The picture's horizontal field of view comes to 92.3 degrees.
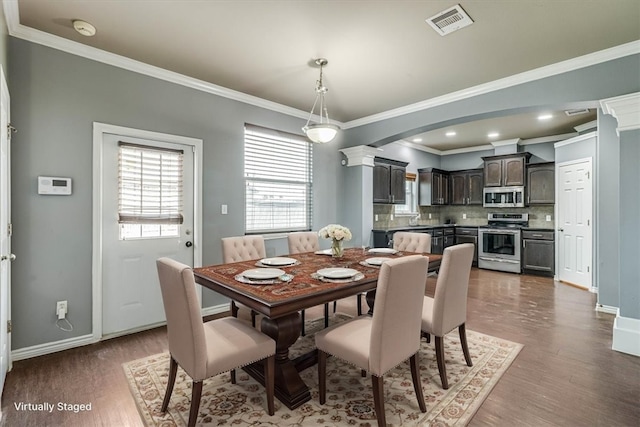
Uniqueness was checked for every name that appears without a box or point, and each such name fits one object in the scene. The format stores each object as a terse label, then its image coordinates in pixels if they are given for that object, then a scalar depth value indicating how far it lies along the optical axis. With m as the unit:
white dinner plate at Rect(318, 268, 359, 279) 2.04
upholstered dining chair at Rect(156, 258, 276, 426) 1.61
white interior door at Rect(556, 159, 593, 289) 4.91
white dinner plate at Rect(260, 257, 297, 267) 2.57
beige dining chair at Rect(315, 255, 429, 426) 1.65
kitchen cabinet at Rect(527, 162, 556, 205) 5.88
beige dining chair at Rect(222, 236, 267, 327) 2.92
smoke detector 2.43
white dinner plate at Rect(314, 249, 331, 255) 3.17
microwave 6.23
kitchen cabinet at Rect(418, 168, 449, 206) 7.01
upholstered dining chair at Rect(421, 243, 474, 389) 2.13
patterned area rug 1.83
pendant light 2.95
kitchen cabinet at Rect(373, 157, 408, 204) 5.49
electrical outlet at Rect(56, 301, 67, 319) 2.69
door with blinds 2.99
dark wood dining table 1.69
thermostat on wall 2.61
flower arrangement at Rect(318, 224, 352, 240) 2.77
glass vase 2.85
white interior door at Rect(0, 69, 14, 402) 1.99
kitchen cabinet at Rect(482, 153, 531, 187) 6.18
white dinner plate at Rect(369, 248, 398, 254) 3.06
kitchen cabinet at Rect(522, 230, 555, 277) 5.68
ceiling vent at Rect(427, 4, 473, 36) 2.30
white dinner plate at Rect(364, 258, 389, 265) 2.50
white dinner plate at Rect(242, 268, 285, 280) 2.02
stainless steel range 6.03
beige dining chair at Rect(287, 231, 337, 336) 3.51
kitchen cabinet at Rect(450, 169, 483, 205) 7.03
